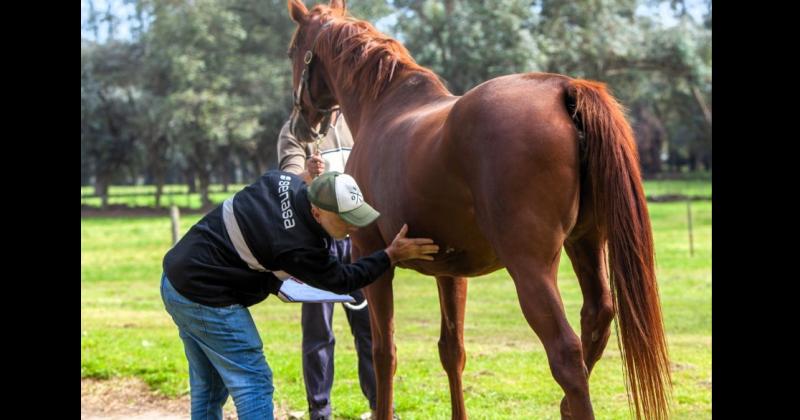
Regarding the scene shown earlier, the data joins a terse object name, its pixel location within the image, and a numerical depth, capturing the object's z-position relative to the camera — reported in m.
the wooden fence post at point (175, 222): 15.89
